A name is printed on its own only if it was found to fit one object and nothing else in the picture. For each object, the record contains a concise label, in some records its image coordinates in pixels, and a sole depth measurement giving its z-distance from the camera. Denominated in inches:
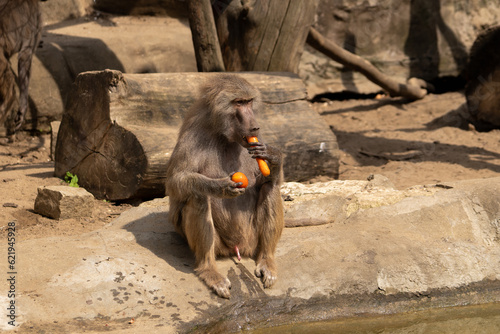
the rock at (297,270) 335.0
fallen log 502.6
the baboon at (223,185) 370.9
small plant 556.7
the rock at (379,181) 520.7
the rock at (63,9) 927.7
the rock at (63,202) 477.4
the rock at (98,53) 752.3
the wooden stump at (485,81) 781.9
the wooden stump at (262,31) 639.8
